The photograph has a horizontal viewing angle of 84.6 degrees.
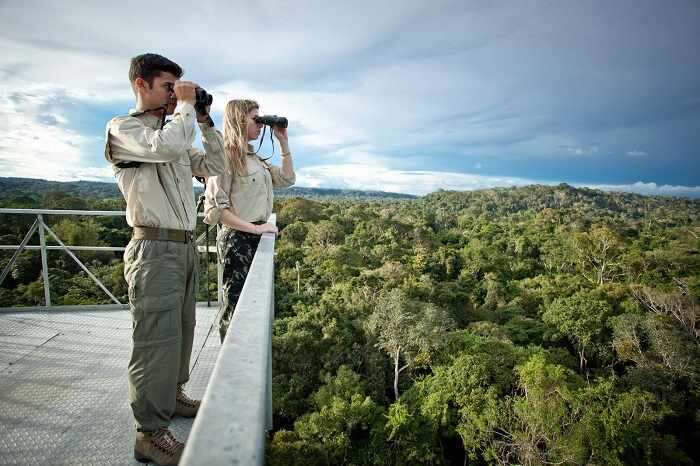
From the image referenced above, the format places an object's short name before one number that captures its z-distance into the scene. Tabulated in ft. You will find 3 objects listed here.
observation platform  1.76
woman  7.06
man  5.08
